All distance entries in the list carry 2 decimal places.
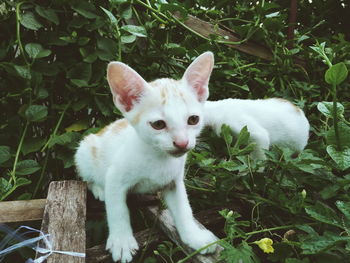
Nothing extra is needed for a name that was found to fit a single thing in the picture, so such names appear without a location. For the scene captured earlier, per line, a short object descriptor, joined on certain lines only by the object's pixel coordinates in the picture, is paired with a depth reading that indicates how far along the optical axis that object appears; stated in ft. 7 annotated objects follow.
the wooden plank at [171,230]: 0.97
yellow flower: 0.91
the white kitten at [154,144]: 0.97
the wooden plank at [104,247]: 1.03
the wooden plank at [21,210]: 1.13
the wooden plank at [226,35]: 1.89
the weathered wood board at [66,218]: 0.94
